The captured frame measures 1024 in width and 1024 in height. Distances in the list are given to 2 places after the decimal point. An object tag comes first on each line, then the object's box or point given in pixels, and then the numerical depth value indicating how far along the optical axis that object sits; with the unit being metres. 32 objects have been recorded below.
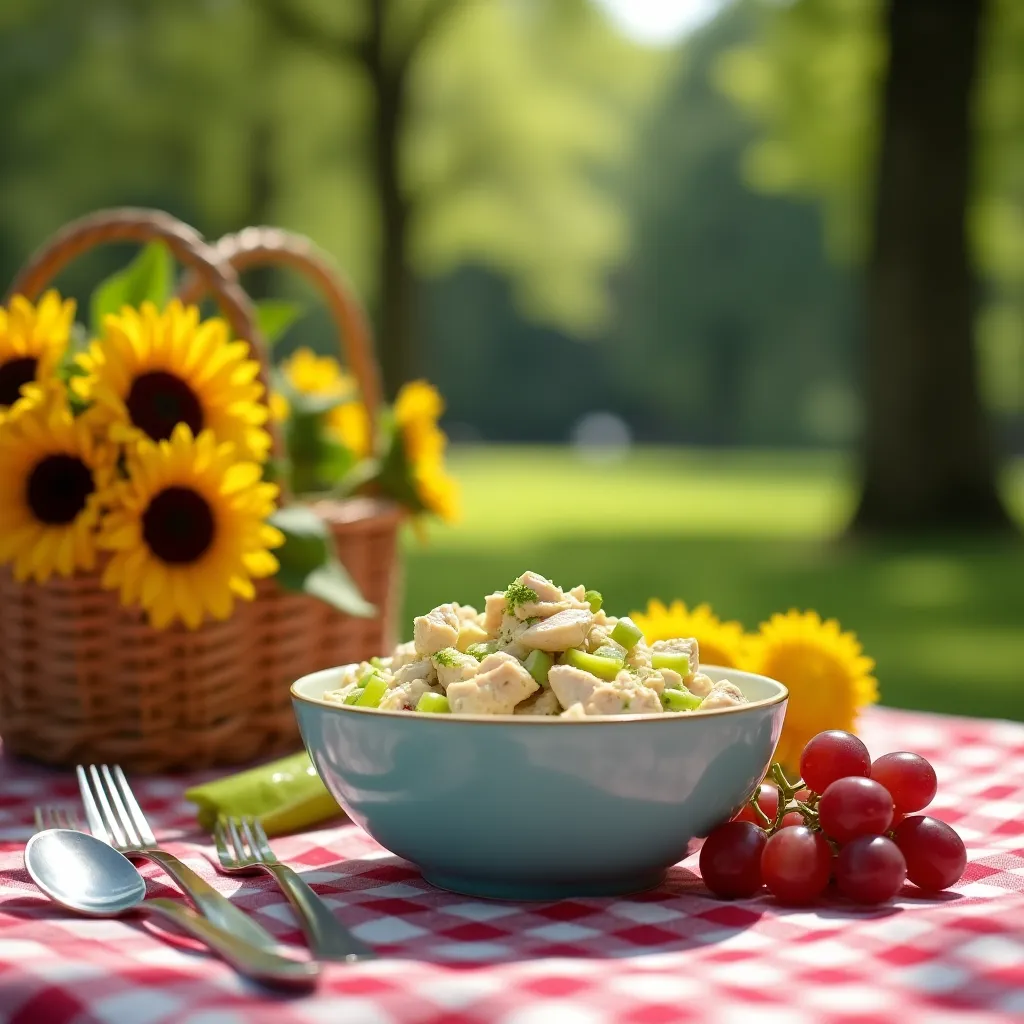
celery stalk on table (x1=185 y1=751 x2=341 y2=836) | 0.81
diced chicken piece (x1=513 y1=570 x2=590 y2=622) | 0.71
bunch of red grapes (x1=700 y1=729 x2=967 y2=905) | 0.68
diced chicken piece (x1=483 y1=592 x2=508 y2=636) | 0.73
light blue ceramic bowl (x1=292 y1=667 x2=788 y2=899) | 0.67
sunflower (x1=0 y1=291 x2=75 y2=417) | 0.92
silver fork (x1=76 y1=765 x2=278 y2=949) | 0.64
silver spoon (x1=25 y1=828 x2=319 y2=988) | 0.63
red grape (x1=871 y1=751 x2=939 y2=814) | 0.72
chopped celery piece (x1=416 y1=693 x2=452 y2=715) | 0.69
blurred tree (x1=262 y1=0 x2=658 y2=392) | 11.75
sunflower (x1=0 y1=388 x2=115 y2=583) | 0.88
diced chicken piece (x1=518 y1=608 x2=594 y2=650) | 0.69
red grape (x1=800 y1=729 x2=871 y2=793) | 0.73
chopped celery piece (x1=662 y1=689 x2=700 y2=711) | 0.70
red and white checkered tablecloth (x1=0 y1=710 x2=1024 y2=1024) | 0.58
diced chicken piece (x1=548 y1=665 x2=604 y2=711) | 0.68
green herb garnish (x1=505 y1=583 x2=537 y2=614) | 0.71
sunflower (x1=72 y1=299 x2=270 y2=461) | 0.90
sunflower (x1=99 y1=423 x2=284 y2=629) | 0.88
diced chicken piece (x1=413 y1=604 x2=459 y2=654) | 0.71
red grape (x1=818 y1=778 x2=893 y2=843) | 0.69
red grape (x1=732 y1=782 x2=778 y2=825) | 0.78
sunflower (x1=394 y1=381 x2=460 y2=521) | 1.08
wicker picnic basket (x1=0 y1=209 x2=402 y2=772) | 0.93
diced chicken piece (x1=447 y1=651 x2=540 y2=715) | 0.68
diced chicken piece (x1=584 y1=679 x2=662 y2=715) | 0.68
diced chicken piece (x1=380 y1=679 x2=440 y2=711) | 0.71
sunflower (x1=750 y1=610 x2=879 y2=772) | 0.83
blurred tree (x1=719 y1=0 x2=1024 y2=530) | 7.20
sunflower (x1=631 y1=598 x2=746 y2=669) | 0.85
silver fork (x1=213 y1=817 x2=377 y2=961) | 0.62
